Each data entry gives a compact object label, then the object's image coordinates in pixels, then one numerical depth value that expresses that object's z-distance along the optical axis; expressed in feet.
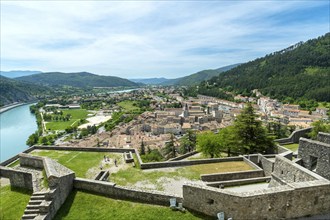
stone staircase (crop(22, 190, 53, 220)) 31.19
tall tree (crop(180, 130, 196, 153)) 121.39
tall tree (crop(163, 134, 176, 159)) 110.96
